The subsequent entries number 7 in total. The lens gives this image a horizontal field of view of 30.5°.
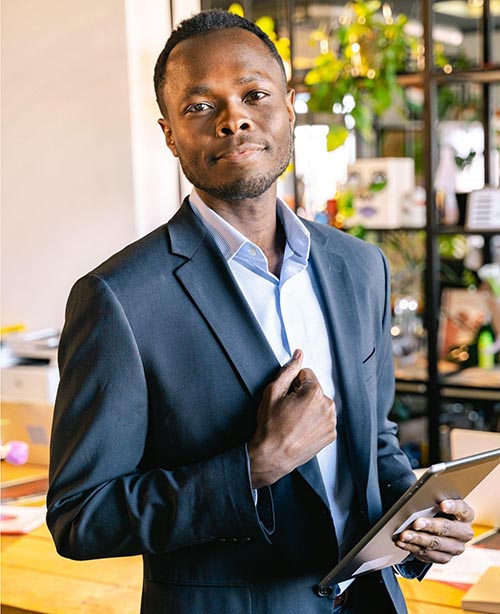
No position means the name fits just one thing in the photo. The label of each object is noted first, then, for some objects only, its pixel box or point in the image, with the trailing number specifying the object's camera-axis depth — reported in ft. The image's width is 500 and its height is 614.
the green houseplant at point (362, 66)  13.47
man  4.21
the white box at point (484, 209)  12.78
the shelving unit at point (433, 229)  12.75
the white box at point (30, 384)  11.25
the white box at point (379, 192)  13.78
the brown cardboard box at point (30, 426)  10.79
